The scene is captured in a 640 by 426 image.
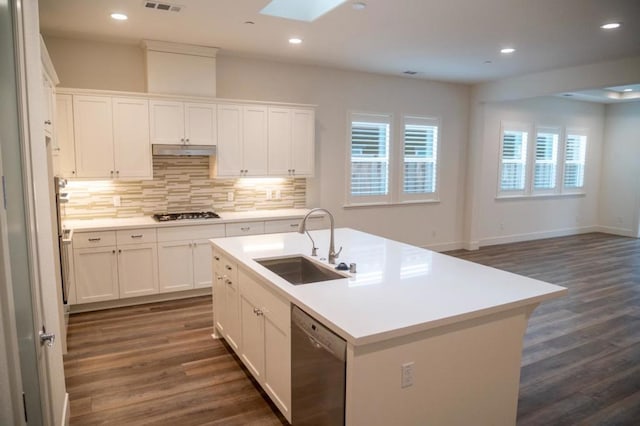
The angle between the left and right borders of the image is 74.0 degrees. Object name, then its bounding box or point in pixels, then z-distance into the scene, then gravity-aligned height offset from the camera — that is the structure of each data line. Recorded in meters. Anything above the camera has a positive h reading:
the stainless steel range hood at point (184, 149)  4.72 +0.17
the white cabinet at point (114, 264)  4.32 -1.04
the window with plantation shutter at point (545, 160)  8.51 +0.14
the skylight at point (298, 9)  3.83 +1.43
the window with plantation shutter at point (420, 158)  6.96 +0.13
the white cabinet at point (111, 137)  4.39 +0.29
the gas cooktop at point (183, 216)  4.85 -0.60
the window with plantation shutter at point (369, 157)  6.47 +0.13
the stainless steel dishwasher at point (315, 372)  1.91 -1.00
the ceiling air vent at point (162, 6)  3.57 +1.35
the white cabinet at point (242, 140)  5.07 +0.30
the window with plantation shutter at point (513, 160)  8.03 +0.13
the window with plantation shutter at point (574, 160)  9.01 +0.15
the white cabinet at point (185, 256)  4.69 -1.02
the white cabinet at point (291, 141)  5.39 +0.31
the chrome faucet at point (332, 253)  2.87 -0.60
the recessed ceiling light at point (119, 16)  3.84 +1.35
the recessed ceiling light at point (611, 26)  3.99 +1.35
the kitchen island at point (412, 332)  1.87 -0.81
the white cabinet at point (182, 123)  4.71 +0.48
